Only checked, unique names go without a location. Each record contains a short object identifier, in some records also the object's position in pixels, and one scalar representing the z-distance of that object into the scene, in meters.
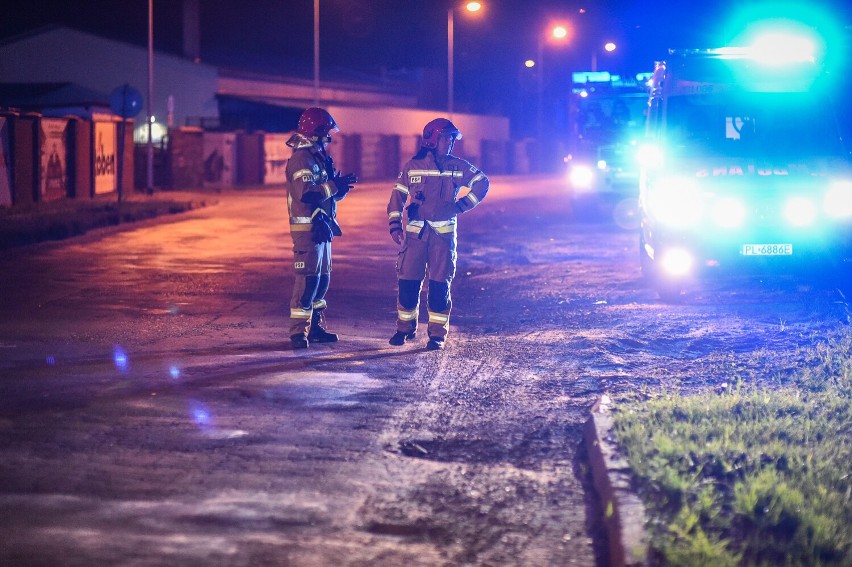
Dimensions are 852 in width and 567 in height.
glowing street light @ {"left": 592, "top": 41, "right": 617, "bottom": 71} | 25.57
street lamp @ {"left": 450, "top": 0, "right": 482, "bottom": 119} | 57.84
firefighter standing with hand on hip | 10.00
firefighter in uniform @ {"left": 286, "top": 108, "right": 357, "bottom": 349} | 9.89
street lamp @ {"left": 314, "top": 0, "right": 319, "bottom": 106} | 44.47
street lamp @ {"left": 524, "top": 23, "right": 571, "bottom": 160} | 73.41
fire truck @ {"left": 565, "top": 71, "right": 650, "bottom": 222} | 25.25
